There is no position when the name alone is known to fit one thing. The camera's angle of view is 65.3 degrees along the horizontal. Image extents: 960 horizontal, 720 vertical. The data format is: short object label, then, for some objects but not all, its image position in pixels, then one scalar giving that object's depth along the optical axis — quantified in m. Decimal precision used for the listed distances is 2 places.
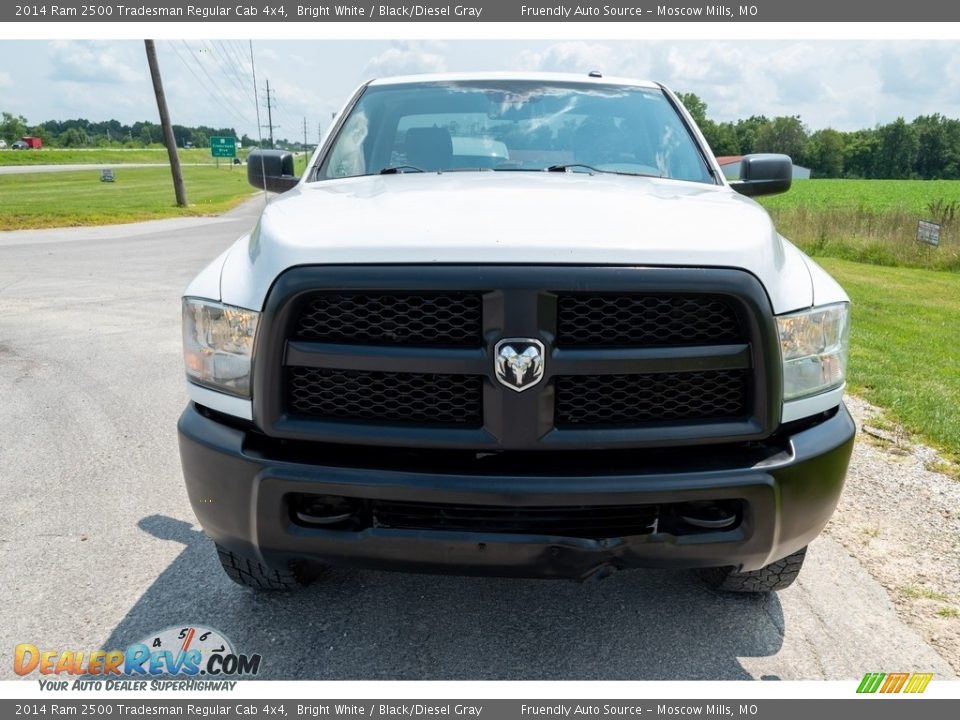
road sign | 53.72
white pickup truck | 2.01
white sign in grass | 14.51
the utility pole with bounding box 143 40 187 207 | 25.81
